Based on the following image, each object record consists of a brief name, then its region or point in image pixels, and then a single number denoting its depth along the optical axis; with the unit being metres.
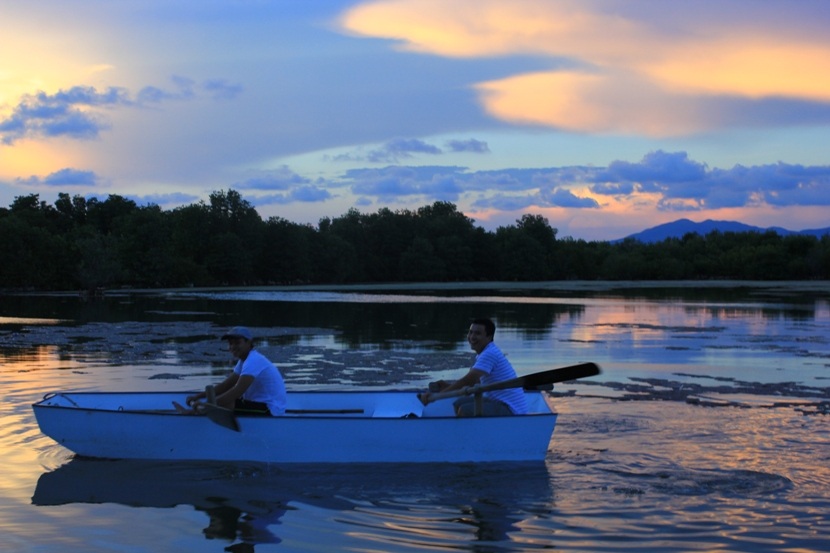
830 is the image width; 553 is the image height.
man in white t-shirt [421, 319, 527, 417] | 11.12
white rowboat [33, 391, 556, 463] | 10.79
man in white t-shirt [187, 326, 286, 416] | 10.84
